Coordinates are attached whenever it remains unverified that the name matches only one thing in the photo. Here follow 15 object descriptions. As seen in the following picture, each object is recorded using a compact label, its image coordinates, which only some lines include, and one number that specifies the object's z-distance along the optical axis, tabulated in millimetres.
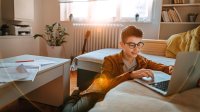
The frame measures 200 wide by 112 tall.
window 2664
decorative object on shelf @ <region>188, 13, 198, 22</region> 2340
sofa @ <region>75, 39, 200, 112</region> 422
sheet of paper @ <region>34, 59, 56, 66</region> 1290
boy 801
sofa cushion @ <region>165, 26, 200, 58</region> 1810
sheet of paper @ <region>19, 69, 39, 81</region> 921
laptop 514
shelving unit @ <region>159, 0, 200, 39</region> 2363
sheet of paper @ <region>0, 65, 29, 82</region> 891
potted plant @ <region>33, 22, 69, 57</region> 3031
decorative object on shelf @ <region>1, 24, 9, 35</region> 2620
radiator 2803
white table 910
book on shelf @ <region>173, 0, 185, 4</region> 2332
